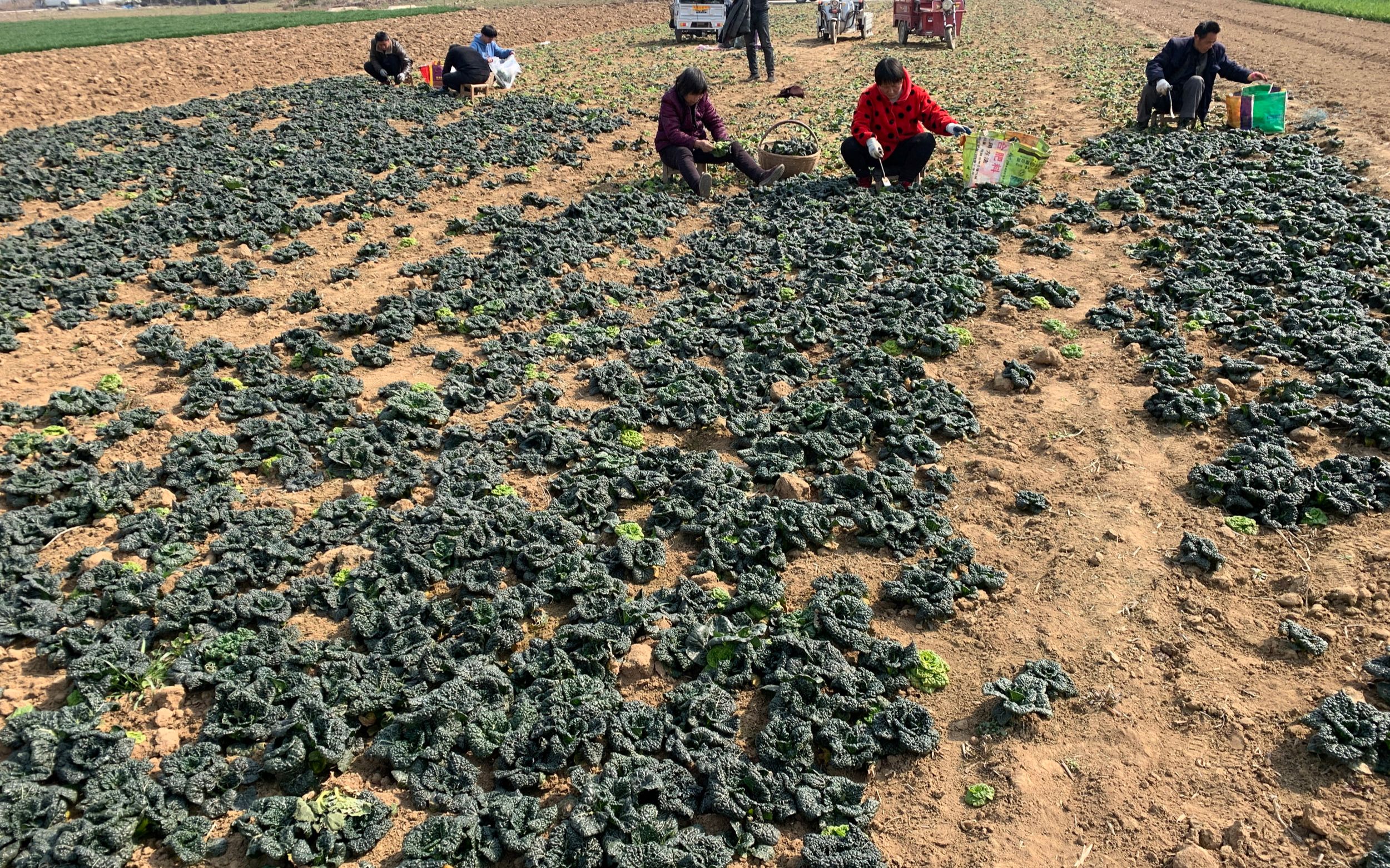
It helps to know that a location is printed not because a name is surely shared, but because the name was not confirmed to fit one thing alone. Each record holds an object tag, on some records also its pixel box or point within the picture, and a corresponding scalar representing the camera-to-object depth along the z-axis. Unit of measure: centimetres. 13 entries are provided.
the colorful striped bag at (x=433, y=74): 2045
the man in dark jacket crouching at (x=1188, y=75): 1400
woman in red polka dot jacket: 1147
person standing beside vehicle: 2198
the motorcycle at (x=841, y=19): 3053
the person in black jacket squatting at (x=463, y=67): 1892
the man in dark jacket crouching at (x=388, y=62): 2027
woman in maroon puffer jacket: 1209
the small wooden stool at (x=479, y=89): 1920
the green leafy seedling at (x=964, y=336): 810
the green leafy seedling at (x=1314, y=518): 544
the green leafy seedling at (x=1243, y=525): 544
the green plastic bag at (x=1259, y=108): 1373
